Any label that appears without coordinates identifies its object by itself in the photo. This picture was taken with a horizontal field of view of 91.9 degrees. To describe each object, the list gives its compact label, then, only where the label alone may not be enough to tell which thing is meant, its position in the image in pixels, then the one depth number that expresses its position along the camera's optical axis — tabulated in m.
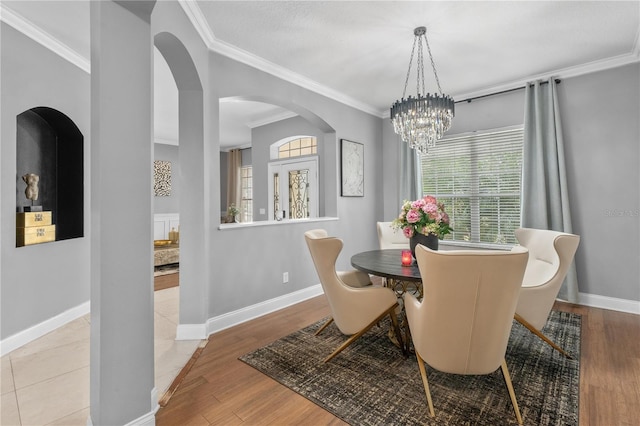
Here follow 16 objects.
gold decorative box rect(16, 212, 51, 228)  2.68
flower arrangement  2.48
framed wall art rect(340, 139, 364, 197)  4.45
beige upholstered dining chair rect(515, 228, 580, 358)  2.19
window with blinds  3.99
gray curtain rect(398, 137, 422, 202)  4.69
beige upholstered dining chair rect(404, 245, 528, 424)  1.51
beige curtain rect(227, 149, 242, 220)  7.91
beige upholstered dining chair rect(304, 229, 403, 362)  2.24
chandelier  2.71
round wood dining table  2.12
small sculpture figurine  2.85
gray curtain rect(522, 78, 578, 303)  3.50
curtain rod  3.63
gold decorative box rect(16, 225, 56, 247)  2.68
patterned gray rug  1.71
